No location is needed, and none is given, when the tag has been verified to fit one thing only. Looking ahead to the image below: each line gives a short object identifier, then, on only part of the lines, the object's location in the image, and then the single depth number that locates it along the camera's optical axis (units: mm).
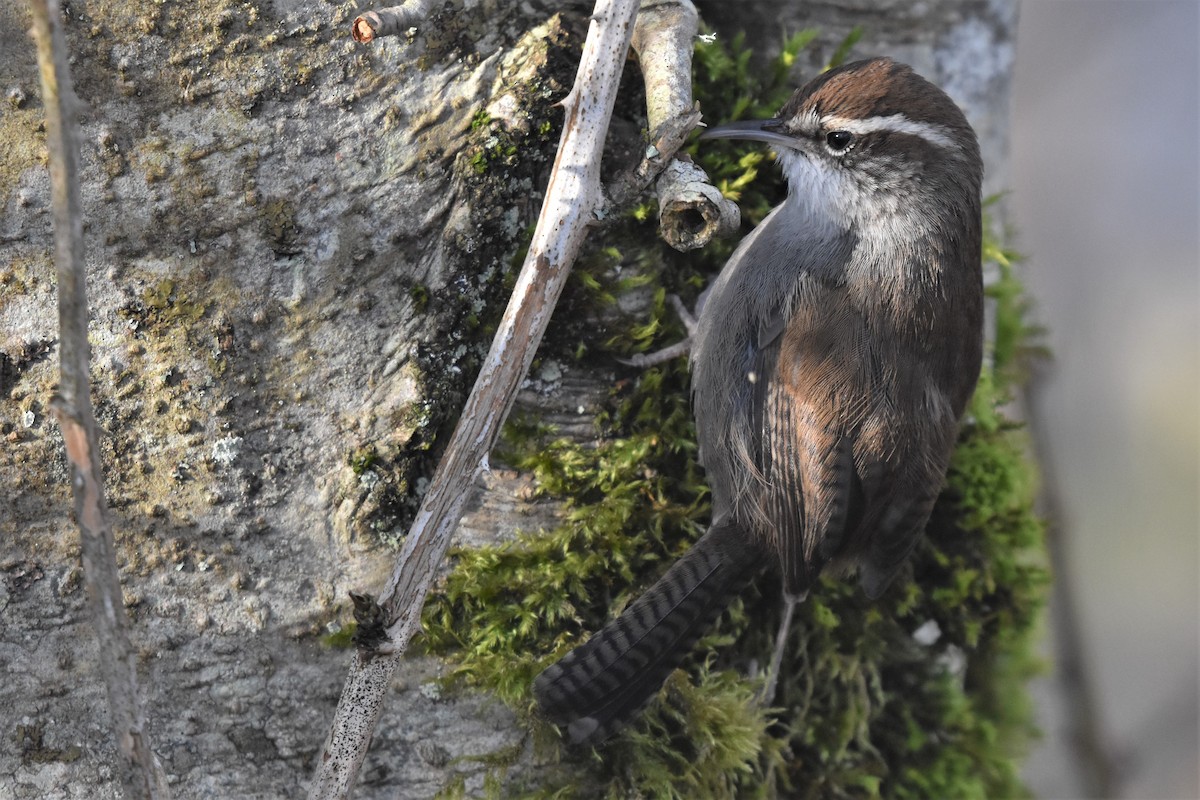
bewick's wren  2312
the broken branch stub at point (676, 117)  2289
